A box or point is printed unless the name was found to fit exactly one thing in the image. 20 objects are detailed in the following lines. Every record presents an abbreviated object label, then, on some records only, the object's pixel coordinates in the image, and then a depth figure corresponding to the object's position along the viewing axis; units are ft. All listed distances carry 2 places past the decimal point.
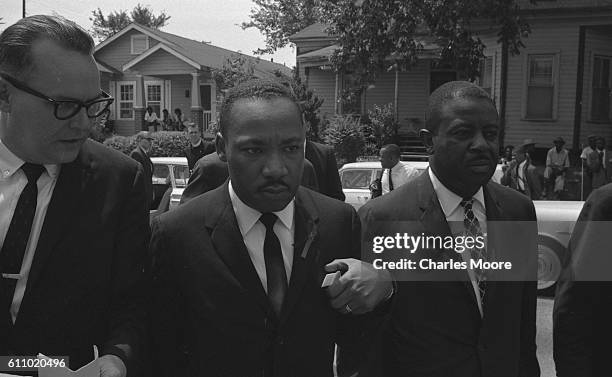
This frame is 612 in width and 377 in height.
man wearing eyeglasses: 6.47
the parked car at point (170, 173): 45.14
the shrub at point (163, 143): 80.48
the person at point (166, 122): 96.73
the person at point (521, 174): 39.83
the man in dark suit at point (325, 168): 19.93
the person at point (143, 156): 33.48
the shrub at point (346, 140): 66.69
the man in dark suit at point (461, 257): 8.27
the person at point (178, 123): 94.99
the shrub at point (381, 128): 70.95
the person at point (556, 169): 55.31
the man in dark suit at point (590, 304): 8.23
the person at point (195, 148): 38.27
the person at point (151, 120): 94.73
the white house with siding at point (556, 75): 62.54
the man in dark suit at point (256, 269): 6.88
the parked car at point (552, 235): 26.40
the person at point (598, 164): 54.54
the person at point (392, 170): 31.24
